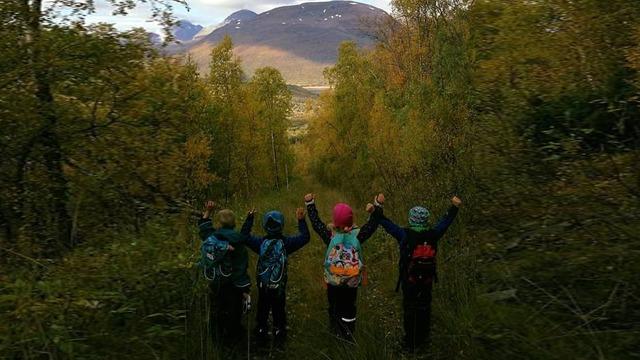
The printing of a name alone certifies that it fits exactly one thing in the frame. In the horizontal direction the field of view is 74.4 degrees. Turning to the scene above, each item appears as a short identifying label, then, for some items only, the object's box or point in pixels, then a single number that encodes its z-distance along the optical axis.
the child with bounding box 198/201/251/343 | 5.57
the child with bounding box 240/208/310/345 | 5.72
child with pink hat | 5.56
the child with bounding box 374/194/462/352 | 5.35
